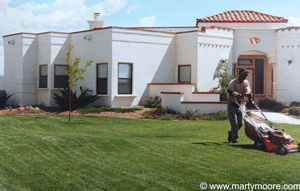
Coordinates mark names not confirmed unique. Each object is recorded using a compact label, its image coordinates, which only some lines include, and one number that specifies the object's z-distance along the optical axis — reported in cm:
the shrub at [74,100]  2114
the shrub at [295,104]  2245
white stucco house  2141
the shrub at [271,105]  2211
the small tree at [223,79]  2128
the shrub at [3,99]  2430
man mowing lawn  1022
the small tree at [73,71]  1686
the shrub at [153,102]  2127
